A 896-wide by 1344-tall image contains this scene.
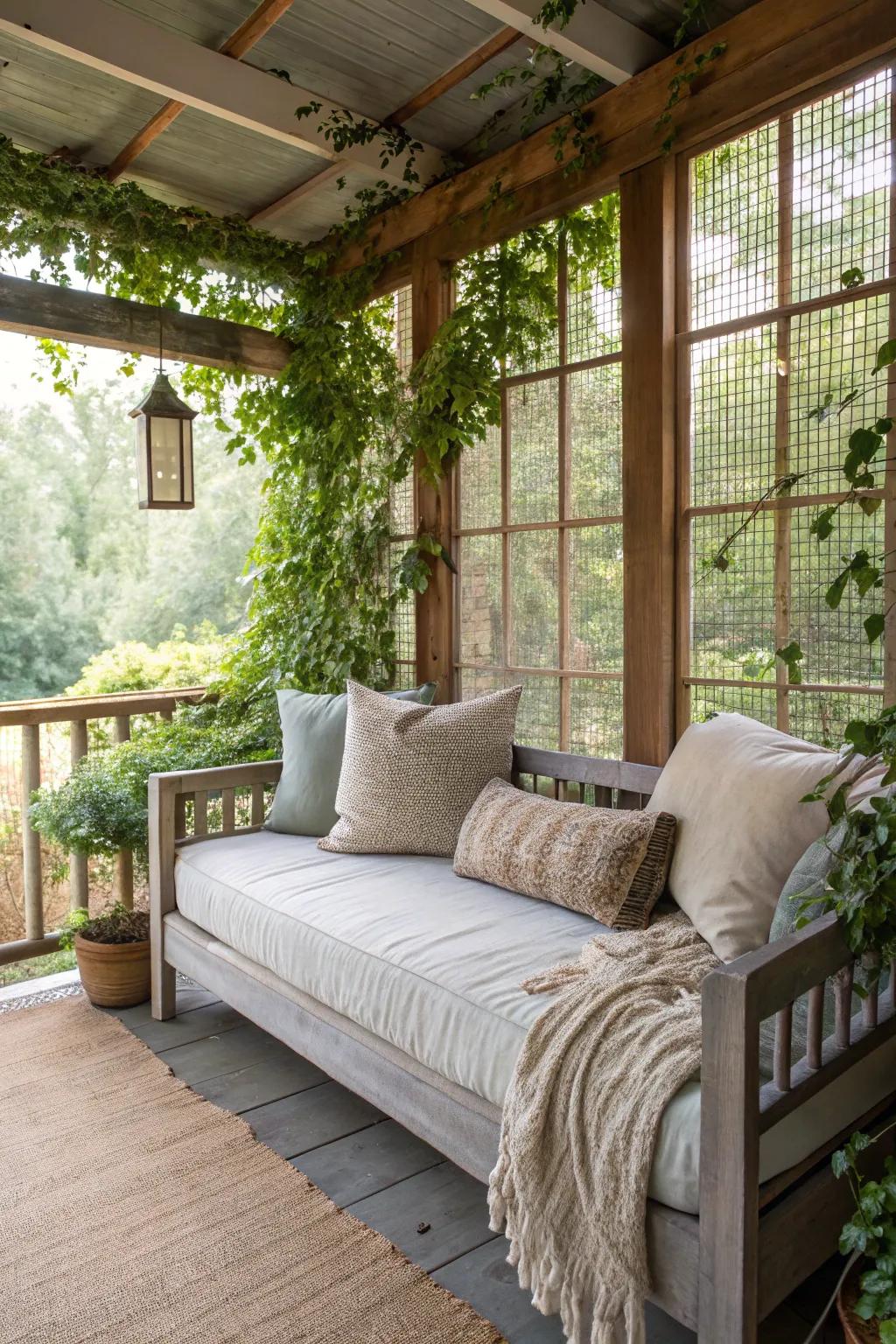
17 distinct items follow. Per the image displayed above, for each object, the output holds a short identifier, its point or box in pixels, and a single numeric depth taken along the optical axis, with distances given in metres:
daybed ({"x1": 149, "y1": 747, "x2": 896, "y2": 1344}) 1.23
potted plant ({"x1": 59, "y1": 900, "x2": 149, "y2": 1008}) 2.93
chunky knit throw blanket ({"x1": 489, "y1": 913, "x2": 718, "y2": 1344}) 1.34
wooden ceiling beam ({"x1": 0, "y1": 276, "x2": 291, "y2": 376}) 3.08
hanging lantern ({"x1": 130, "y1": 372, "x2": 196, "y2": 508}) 2.95
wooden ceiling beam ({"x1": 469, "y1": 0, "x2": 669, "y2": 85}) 2.27
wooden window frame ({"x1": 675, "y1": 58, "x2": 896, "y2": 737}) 2.06
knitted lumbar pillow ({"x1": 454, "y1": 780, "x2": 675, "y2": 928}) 2.07
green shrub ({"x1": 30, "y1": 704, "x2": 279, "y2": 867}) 3.03
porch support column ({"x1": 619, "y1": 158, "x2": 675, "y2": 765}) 2.46
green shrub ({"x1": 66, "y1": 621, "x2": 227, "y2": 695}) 5.48
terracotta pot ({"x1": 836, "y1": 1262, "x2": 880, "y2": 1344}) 1.28
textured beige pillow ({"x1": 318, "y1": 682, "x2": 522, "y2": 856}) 2.64
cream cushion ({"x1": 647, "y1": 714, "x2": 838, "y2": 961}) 1.79
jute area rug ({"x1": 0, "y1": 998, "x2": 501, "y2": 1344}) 1.61
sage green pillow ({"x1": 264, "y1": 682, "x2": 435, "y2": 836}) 2.92
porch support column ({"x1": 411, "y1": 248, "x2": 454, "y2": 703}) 3.23
